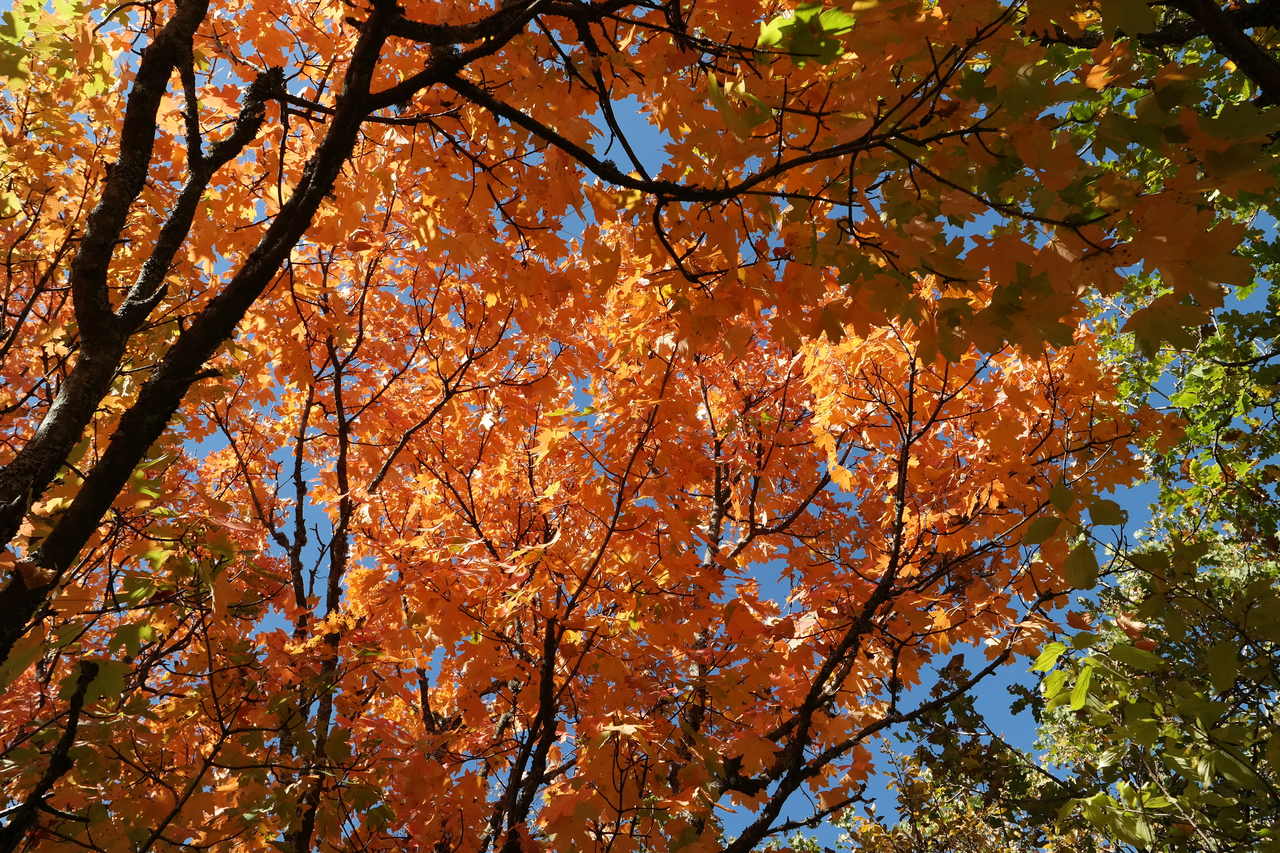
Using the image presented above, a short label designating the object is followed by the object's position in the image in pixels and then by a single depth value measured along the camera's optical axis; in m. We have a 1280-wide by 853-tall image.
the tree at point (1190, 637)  2.38
